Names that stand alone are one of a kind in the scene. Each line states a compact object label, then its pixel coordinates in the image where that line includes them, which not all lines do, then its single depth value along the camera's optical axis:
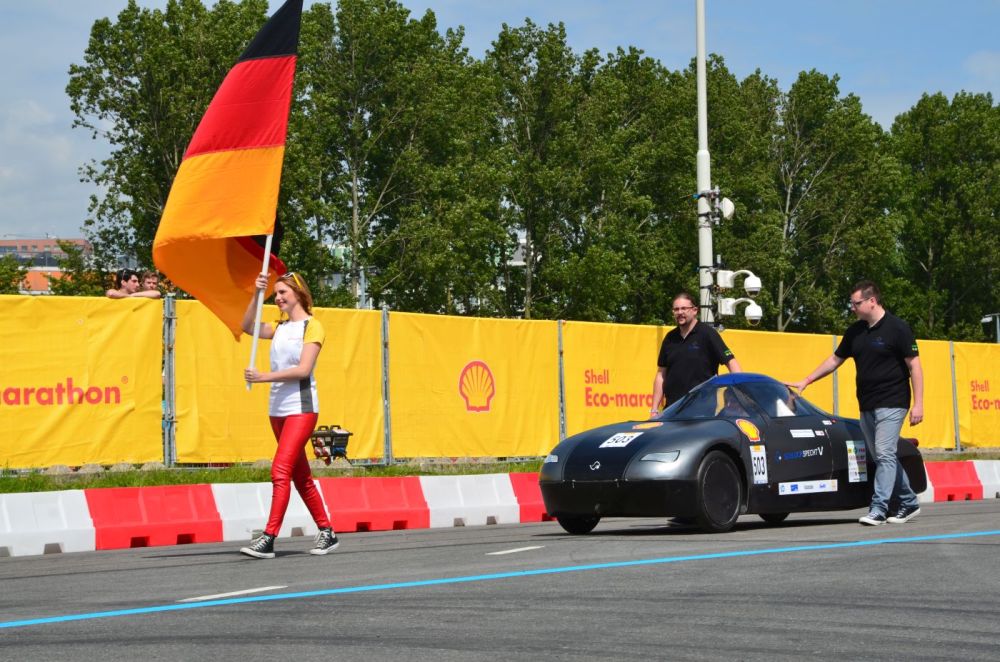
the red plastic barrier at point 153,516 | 12.27
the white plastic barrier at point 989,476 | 20.27
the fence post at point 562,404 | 20.94
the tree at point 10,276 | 85.88
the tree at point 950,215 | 80.75
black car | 10.50
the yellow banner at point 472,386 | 18.72
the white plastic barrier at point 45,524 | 11.78
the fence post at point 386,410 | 18.25
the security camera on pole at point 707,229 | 25.14
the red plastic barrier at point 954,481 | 19.27
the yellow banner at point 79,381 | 14.87
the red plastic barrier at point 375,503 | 13.84
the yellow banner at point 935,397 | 26.58
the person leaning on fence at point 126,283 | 15.80
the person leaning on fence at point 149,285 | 15.41
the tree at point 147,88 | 54.09
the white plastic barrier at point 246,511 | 13.13
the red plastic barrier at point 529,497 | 15.77
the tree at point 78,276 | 56.78
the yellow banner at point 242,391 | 16.41
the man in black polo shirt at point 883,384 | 11.67
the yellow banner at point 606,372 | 21.23
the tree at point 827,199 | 74.81
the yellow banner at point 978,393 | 28.20
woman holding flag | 9.62
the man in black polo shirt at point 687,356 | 12.56
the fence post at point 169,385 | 16.08
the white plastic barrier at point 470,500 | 14.86
